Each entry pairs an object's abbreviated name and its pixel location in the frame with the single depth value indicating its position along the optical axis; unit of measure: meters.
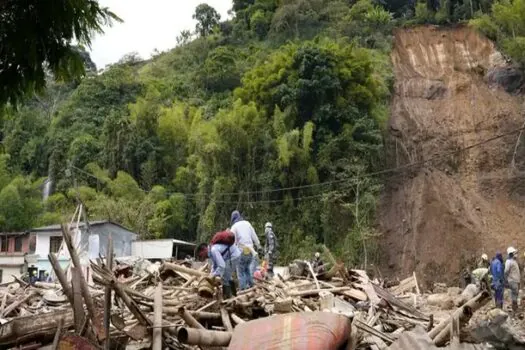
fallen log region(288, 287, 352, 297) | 10.77
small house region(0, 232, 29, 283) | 31.92
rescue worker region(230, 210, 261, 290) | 10.98
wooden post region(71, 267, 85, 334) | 6.54
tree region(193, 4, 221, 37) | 66.19
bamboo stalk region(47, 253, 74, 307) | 6.58
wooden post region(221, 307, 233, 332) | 7.97
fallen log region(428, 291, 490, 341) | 7.07
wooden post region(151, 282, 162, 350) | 6.80
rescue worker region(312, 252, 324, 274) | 14.34
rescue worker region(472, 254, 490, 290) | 15.91
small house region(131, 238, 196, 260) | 31.86
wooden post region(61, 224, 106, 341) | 6.41
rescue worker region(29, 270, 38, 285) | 19.95
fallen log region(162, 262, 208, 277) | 12.27
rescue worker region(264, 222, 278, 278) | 16.02
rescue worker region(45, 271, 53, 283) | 21.32
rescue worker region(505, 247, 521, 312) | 16.03
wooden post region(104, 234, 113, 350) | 6.56
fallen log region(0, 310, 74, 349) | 6.85
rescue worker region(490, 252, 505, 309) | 15.95
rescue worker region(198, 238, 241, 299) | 10.16
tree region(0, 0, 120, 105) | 6.10
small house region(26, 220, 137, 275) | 31.03
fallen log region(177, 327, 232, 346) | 6.38
